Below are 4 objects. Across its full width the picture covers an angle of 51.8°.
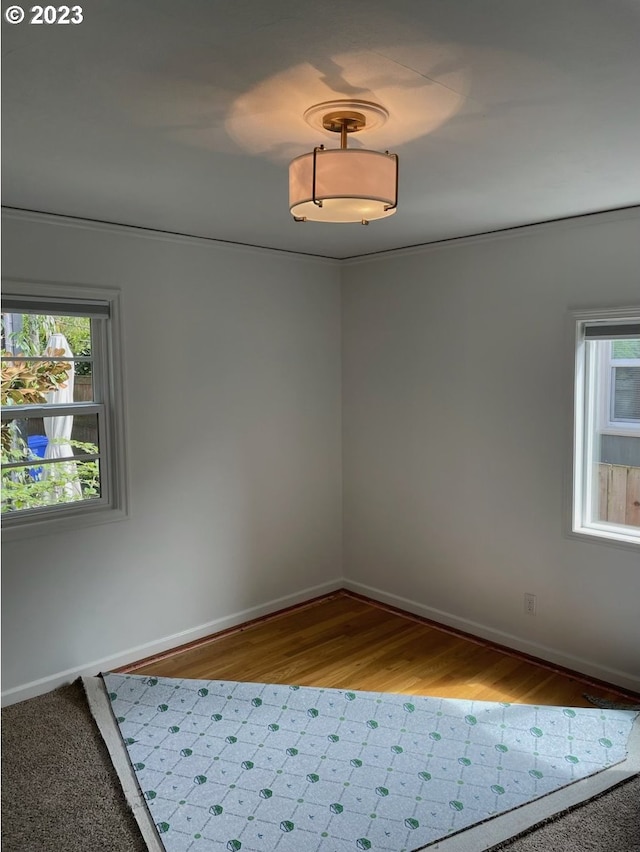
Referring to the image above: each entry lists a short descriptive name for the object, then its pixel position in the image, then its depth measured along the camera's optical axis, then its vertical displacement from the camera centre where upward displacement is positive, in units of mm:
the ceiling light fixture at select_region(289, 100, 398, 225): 1890 +620
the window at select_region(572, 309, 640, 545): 3414 -245
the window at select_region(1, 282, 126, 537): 3283 -117
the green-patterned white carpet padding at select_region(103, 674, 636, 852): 2438 -1602
